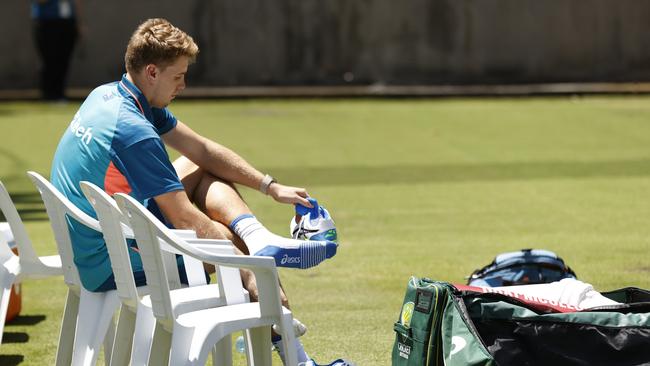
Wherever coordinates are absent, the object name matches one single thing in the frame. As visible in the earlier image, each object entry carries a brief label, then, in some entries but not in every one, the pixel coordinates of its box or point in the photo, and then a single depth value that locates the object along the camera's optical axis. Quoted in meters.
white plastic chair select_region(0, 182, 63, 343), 11.53
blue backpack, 13.33
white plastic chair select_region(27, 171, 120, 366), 9.98
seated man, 10.13
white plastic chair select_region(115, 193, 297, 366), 8.67
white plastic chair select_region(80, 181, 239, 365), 9.23
